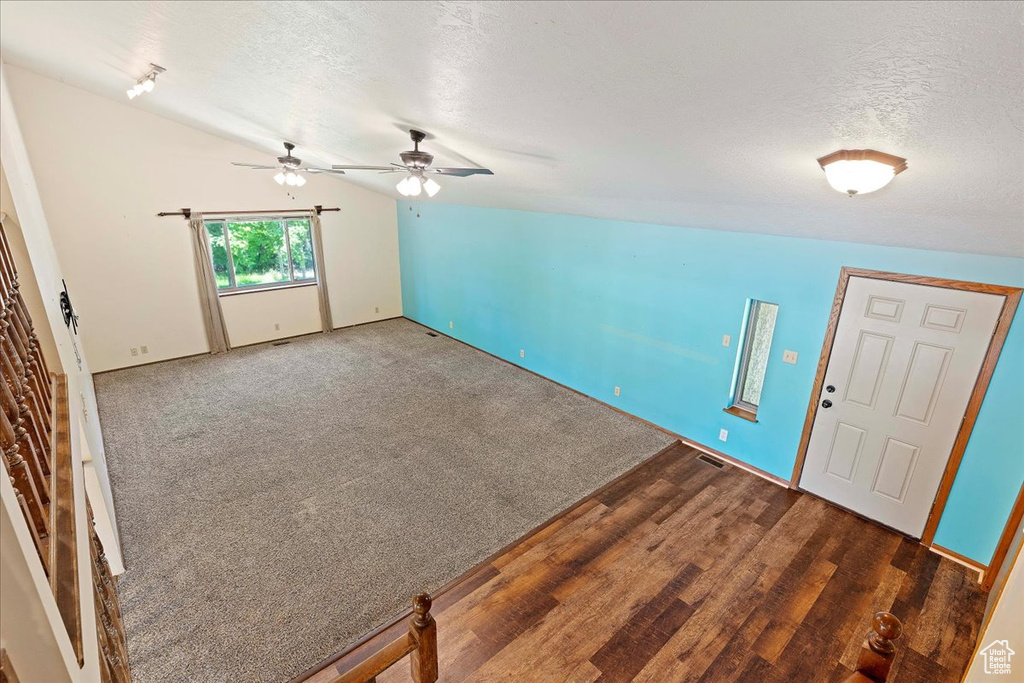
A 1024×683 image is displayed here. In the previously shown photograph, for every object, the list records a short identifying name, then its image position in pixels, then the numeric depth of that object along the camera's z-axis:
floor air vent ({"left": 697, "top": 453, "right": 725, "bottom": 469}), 4.66
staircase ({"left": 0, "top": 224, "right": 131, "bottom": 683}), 1.27
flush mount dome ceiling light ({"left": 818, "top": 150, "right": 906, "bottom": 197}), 1.88
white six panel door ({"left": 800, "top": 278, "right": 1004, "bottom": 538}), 3.31
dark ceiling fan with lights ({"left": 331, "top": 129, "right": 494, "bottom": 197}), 3.25
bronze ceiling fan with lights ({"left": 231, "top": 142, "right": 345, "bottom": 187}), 5.21
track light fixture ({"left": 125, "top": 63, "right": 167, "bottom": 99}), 3.48
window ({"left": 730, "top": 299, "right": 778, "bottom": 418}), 4.37
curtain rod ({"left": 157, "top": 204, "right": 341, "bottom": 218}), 6.37
